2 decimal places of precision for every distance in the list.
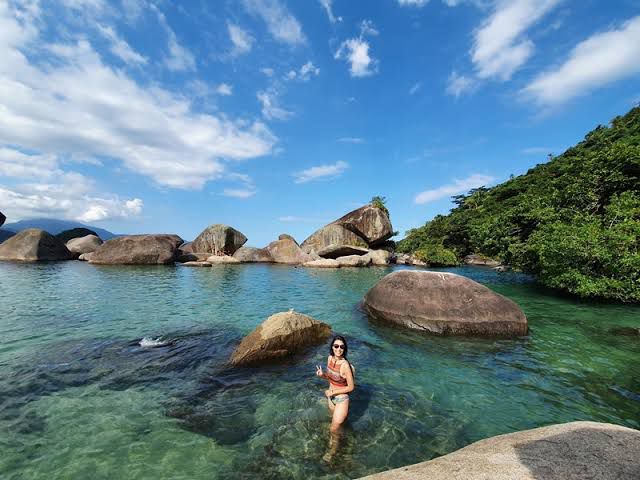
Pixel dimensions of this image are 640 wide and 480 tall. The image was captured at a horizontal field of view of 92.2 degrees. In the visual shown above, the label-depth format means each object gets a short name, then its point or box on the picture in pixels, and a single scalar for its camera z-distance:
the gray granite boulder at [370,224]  45.88
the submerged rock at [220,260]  36.97
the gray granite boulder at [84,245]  37.61
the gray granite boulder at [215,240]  40.88
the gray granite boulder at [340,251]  41.31
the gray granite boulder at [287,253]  40.44
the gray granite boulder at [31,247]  31.89
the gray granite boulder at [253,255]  40.53
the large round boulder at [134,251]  31.61
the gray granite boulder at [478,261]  45.68
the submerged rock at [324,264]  35.69
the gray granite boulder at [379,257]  41.00
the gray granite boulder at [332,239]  44.38
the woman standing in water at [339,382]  5.01
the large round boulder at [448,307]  9.92
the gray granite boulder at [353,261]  37.06
